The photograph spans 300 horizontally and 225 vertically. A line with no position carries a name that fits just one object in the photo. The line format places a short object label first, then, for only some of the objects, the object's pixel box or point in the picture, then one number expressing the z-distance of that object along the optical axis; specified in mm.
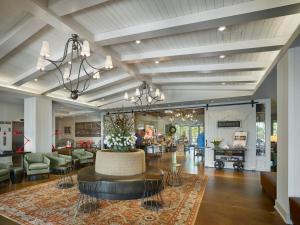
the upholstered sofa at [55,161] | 7062
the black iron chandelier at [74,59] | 2820
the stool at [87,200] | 3621
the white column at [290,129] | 3189
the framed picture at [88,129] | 12898
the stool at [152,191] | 3773
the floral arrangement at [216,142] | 8521
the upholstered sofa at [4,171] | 5261
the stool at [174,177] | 5611
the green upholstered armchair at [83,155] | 8285
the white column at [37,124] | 7078
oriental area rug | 3301
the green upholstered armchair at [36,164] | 6062
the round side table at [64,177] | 5398
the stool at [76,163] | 7922
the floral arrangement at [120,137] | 4355
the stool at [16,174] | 5750
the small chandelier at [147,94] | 5998
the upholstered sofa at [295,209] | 2762
